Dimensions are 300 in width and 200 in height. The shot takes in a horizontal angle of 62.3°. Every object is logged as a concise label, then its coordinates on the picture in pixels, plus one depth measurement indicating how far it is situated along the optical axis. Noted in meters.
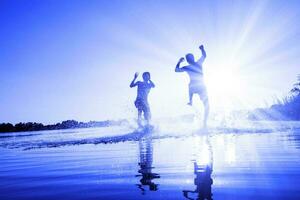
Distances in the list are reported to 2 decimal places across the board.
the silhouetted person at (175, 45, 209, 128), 9.62
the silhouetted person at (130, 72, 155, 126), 12.08
